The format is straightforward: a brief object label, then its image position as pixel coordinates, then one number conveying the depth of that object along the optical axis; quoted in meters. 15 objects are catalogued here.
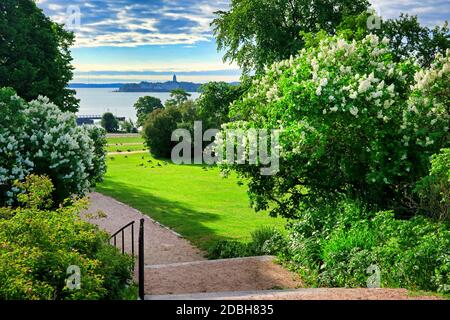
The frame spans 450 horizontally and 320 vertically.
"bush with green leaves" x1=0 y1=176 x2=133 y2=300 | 7.24
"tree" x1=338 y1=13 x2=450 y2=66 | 30.89
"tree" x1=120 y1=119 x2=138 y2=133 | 79.25
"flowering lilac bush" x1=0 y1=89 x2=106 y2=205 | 14.92
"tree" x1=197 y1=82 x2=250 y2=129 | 29.73
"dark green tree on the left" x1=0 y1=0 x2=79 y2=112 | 24.08
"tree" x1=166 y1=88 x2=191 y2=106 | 66.78
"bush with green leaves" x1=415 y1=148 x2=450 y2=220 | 10.88
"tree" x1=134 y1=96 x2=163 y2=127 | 82.19
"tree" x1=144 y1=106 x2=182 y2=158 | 47.66
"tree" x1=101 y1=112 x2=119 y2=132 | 79.12
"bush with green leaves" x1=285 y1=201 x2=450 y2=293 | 9.25
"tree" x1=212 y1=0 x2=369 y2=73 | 28.20
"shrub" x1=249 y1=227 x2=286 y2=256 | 14.29
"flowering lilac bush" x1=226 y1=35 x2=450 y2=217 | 12.76
